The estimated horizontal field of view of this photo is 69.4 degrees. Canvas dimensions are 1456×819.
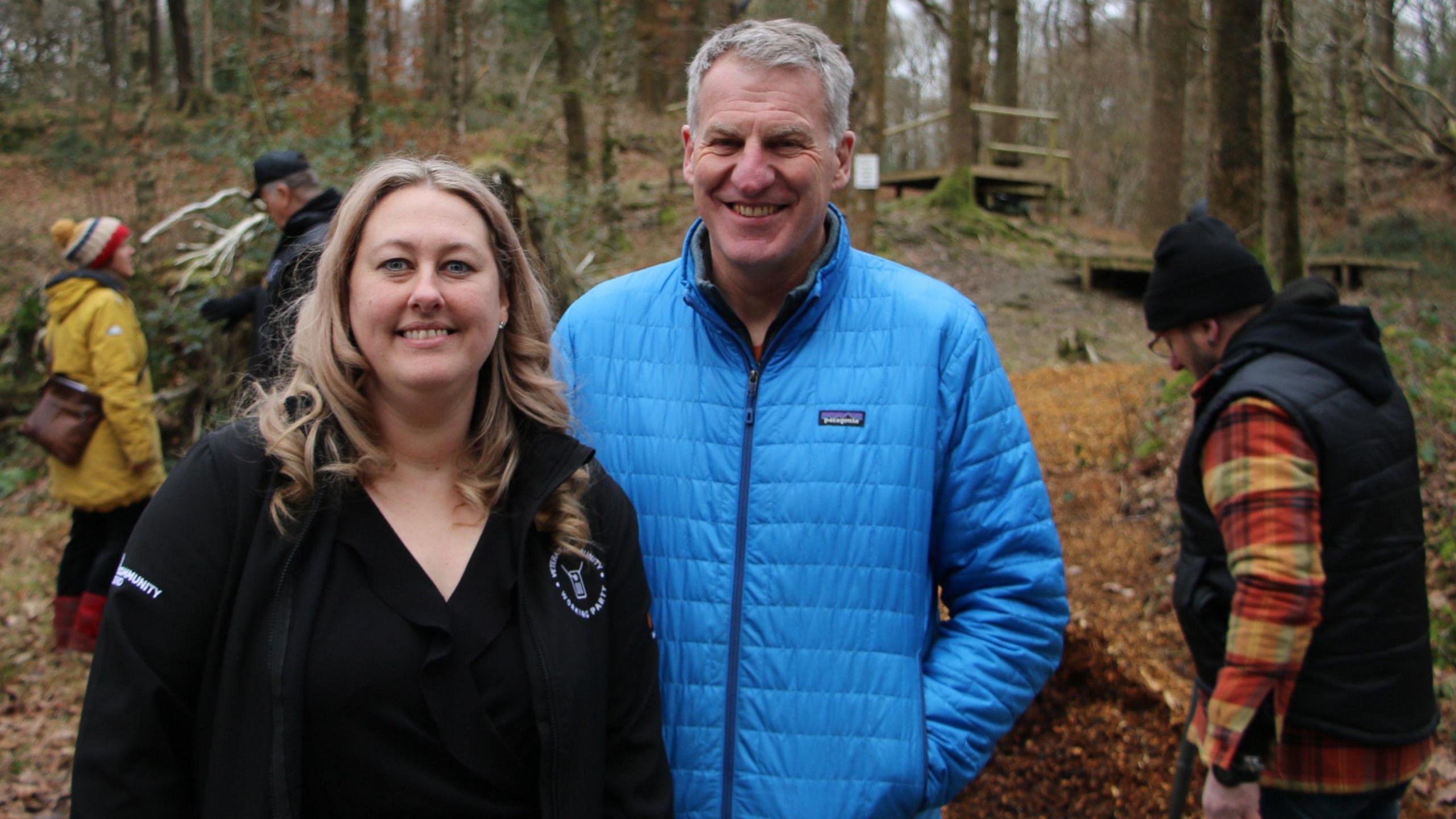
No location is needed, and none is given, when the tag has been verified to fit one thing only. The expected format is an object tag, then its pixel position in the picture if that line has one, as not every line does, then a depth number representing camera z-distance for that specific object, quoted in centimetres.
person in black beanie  281
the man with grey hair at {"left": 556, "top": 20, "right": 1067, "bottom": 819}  222
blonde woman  185
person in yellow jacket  599
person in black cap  518
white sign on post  1234
